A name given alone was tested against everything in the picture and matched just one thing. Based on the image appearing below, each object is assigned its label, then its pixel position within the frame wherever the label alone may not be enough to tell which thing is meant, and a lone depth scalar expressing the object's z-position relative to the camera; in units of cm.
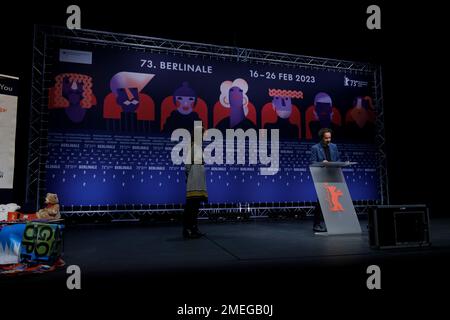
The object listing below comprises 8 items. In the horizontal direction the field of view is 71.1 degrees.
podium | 399
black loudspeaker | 296
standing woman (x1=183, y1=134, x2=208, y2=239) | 388
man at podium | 436
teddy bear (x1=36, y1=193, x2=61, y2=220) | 329
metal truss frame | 555
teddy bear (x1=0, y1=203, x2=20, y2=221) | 272
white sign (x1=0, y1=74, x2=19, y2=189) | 408
